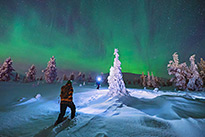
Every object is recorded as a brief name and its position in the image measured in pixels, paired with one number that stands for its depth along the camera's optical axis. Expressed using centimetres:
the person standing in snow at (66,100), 424
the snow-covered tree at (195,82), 1989
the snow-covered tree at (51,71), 3410
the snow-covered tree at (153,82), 4055
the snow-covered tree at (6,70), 2911
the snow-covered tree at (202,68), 2593
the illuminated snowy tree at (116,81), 924
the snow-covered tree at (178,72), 2172
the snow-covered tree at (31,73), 3738
